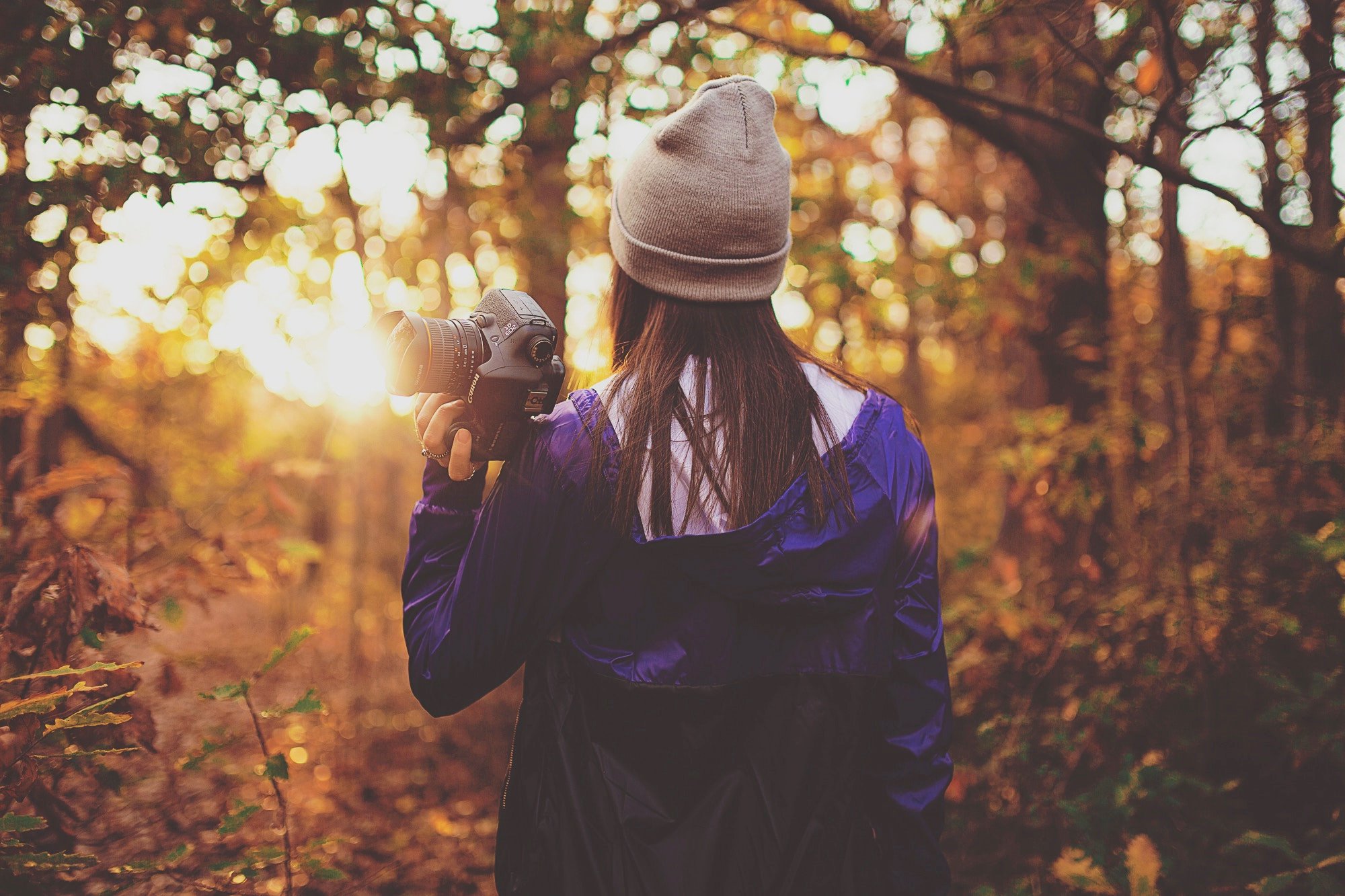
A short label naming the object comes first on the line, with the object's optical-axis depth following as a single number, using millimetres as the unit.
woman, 1140
